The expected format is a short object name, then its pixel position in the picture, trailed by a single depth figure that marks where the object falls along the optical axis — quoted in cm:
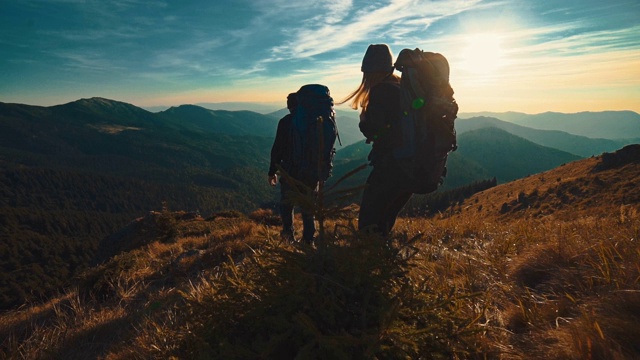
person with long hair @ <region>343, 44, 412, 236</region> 333
